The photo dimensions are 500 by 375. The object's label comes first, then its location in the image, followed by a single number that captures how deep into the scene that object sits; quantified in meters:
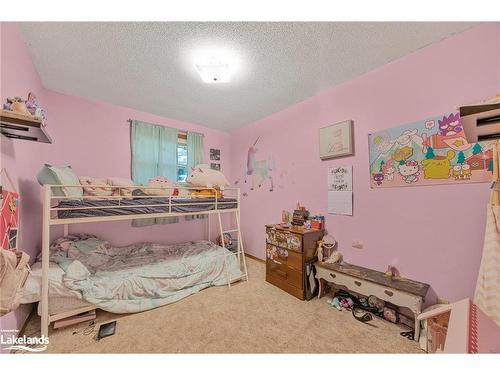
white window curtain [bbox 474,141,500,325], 1.25
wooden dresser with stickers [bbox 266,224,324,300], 2.41
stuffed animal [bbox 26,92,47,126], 1.61
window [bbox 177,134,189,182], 3.68
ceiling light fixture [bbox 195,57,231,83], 1.99
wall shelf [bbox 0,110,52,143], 1.20
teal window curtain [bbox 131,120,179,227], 3.22
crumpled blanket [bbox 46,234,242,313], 1.97
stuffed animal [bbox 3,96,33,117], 1.29
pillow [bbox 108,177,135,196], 2.30
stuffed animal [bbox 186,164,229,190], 2.79
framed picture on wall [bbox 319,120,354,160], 2.39
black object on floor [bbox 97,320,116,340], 1.69
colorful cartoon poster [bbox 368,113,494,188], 1.60
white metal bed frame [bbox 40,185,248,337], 1.69
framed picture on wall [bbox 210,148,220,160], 4.18
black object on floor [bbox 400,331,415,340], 1.69
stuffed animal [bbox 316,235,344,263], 2.43
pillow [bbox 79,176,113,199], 2.13
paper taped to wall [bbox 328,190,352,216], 2.41
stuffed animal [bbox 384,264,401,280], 2.02
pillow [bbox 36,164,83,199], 1.99
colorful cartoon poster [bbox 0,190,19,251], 1.37
